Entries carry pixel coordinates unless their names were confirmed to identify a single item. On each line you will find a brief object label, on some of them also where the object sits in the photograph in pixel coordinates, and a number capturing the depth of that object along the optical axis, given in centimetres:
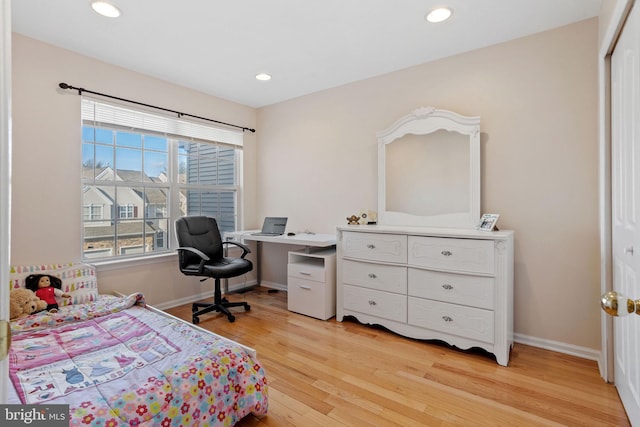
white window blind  298
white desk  323
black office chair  309
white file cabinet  317
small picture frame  251
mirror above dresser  280
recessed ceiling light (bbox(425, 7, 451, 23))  225
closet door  146
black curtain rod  277
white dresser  234
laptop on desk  379
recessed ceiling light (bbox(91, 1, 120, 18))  216
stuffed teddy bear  224
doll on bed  244
